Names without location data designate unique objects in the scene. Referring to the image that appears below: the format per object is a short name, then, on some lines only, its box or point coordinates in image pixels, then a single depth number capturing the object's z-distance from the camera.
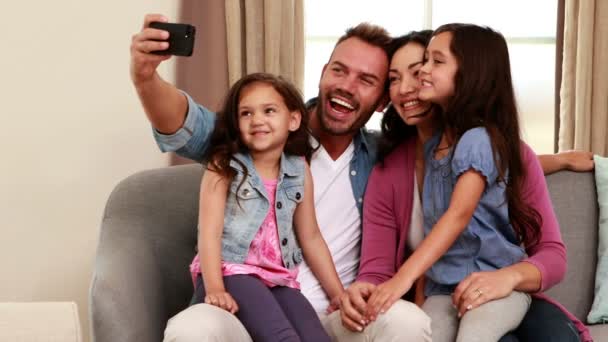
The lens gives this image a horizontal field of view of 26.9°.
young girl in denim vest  2.46
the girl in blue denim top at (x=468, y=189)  2.48
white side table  2.13
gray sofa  2.49
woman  2.49
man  2.41
